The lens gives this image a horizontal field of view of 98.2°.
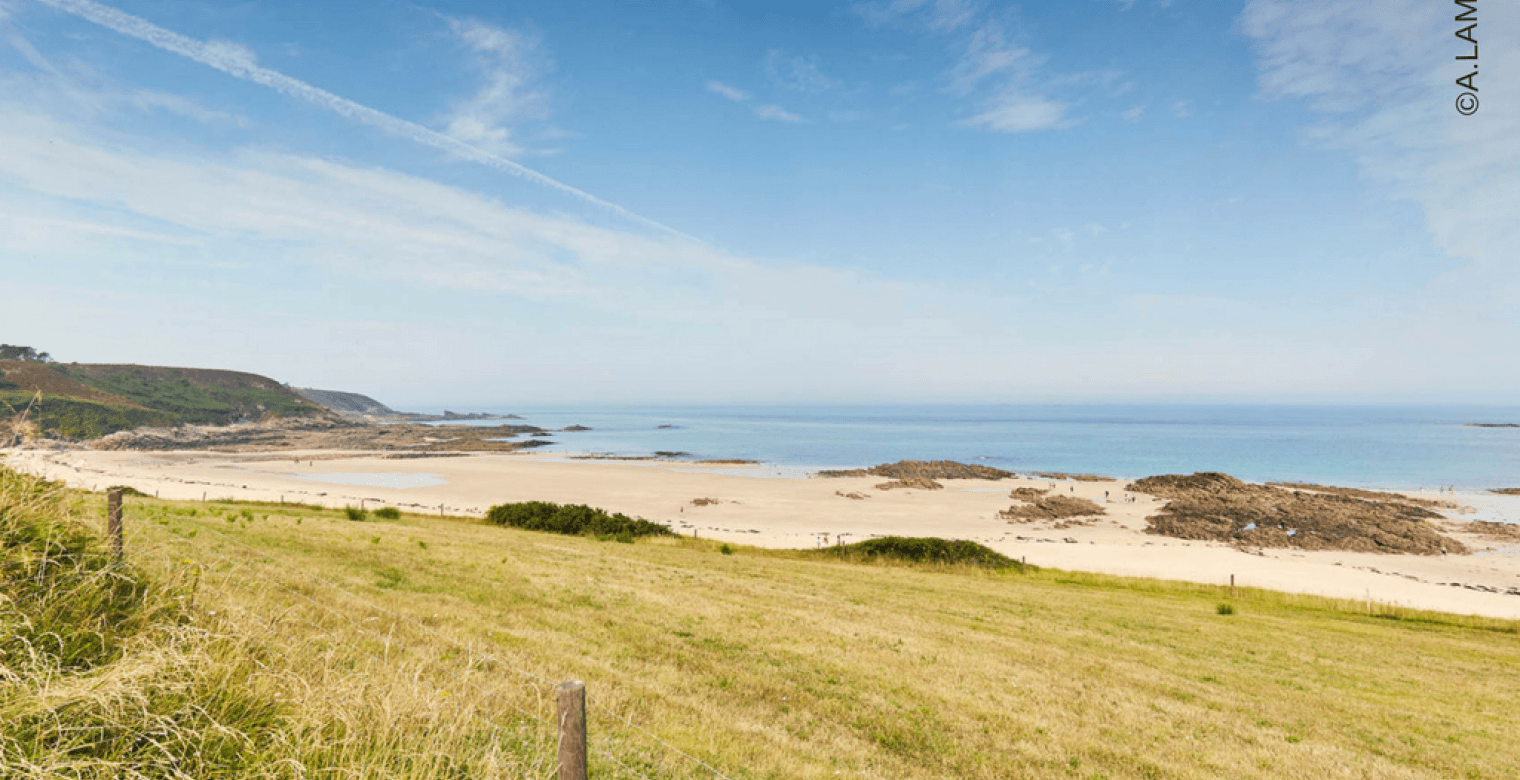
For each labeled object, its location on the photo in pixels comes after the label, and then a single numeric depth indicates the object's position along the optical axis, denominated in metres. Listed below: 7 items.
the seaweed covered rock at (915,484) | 89.12
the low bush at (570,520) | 41.12
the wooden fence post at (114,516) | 8.53
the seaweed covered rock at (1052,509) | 67.88
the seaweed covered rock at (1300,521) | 56.38
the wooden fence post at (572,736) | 4.38
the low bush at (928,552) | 39.88
